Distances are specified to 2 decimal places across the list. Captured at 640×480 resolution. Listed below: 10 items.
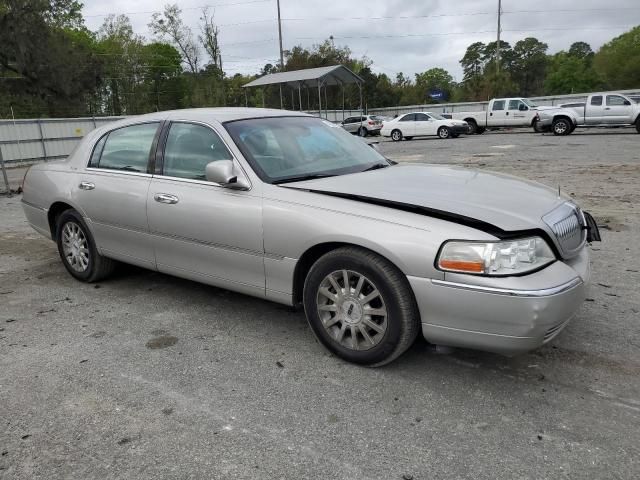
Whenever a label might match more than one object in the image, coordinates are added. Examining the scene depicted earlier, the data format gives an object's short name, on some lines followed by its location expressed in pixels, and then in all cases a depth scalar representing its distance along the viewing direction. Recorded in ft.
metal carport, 103.55
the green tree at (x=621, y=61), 222.69
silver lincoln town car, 9.09
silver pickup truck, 73.97
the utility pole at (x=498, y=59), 163.62
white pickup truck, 91.61
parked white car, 92.12
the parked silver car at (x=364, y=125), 118.21
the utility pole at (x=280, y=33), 149.48
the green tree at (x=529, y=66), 281.74
